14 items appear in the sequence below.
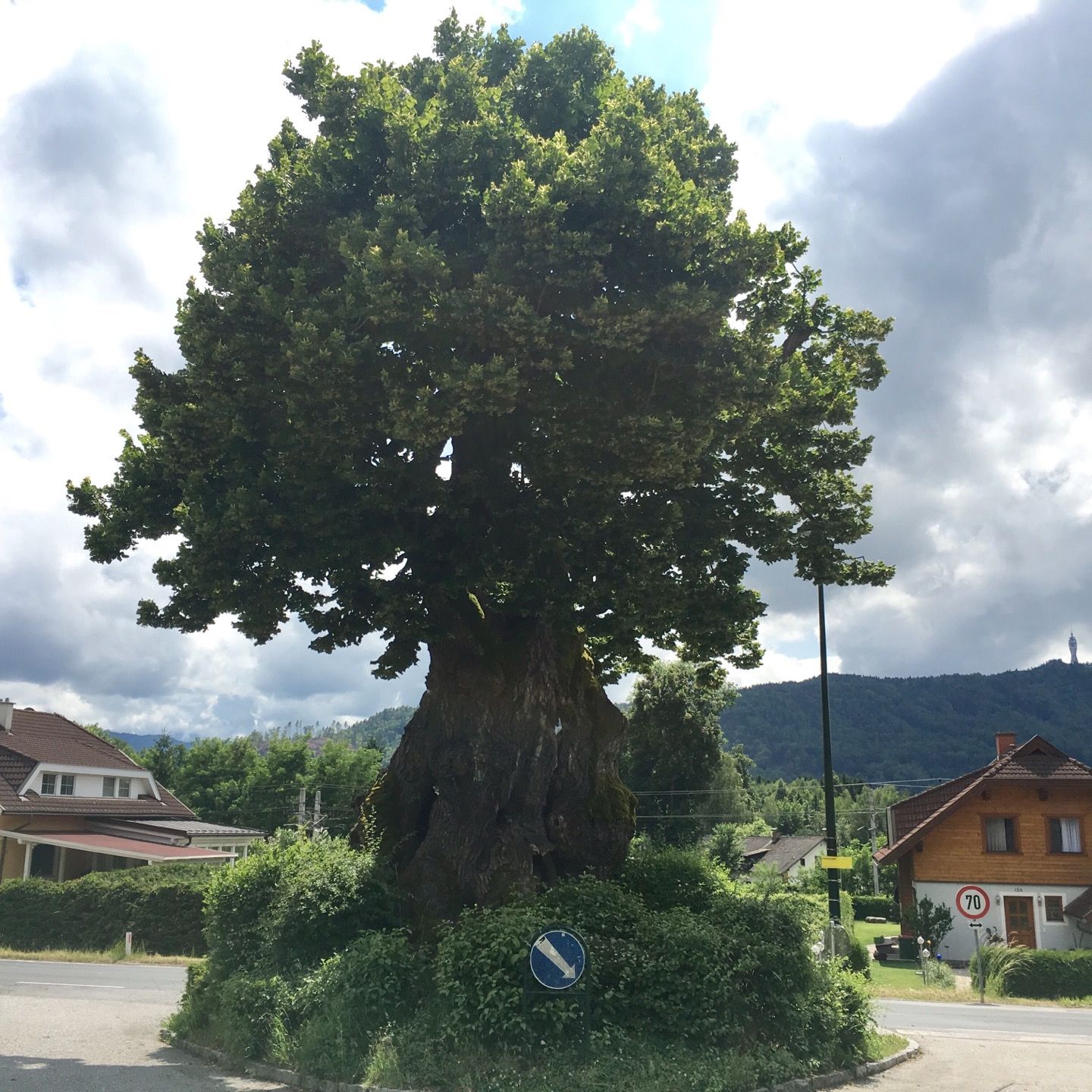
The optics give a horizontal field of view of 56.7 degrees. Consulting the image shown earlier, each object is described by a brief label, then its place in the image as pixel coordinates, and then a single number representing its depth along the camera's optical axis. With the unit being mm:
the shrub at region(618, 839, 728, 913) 17188
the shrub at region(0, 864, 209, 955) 32688
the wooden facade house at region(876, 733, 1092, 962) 38531
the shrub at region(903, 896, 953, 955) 39625
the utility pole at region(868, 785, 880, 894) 66562
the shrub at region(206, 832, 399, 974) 14672
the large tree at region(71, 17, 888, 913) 12992
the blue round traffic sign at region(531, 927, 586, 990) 11141
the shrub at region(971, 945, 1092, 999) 29734
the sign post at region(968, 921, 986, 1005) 26319
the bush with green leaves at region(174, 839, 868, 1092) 11758
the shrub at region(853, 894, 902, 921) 62062
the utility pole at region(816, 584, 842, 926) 23734
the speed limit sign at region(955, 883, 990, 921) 24797
